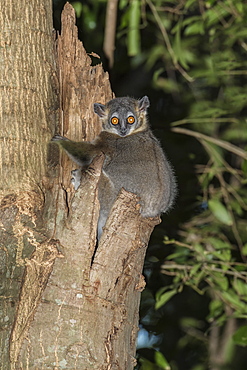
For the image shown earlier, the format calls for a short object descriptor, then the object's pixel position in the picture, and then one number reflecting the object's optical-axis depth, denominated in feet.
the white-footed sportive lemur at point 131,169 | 29.79
